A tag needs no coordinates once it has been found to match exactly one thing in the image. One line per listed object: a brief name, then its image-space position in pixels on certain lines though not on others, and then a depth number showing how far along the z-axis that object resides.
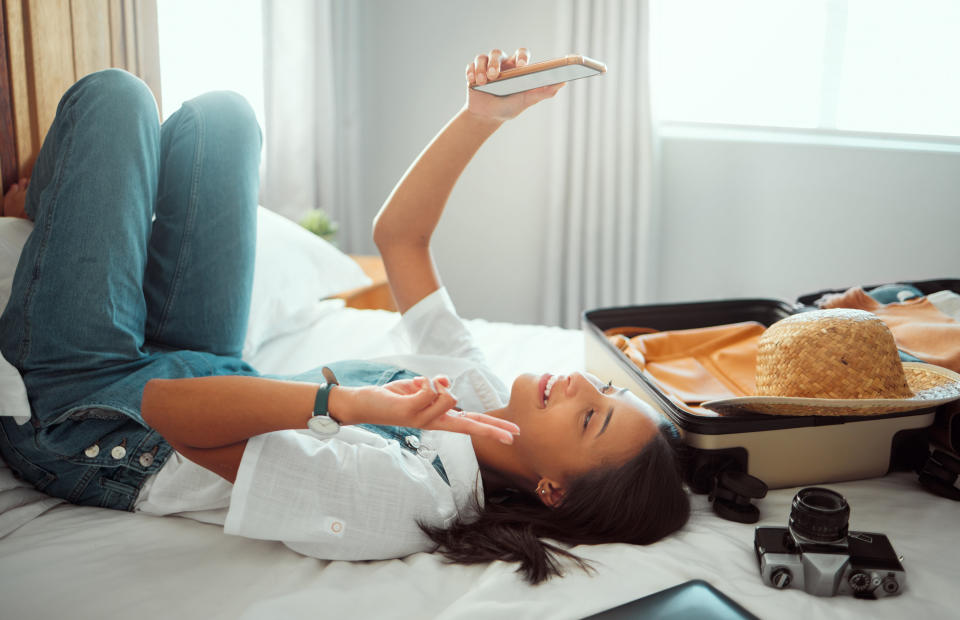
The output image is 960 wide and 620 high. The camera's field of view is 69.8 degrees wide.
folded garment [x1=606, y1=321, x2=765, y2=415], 1.24
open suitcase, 0.96
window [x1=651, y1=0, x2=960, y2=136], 2.29
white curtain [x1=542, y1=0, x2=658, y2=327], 2.57
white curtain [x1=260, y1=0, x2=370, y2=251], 2.49
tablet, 0.73
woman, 0.82
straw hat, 0.94
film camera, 0.77
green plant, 2.35
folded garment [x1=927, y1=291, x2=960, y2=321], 1.36
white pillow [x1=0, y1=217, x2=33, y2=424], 0.92
